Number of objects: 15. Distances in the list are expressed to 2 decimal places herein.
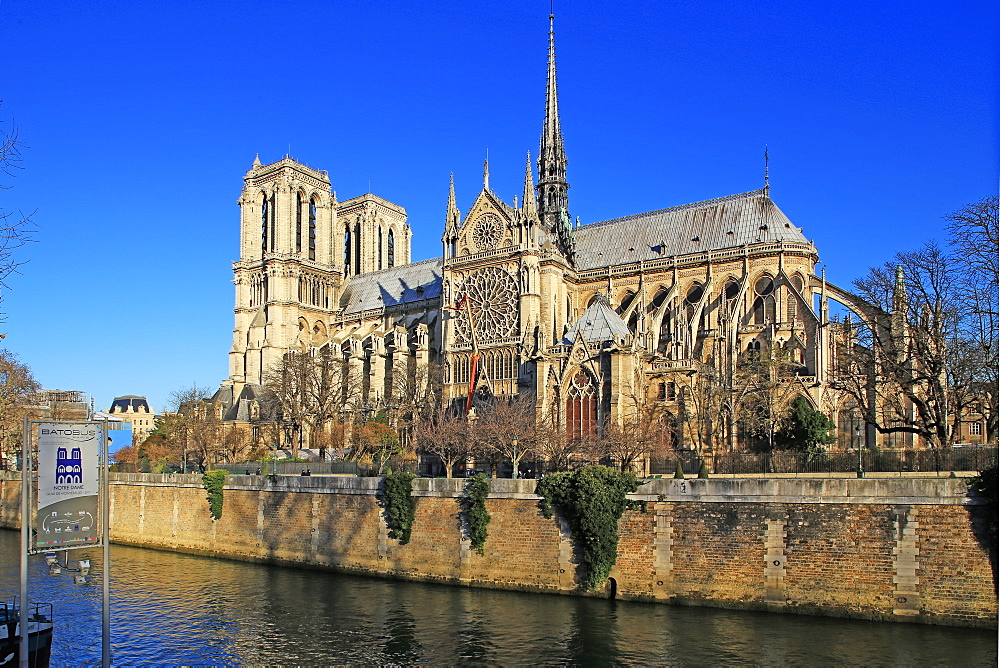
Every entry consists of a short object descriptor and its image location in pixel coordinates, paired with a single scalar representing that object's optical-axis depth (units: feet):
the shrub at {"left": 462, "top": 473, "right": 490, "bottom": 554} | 121.49
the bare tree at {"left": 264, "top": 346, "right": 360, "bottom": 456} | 232.94
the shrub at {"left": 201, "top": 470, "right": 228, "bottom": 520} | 159.74
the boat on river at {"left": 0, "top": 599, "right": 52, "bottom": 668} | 65.36
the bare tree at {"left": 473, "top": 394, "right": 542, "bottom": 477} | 160.04
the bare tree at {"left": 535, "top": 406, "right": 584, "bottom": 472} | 156.56
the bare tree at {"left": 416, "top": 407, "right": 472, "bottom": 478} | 164.86
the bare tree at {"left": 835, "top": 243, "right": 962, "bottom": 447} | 120.06
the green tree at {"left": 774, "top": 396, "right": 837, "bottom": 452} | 146.72
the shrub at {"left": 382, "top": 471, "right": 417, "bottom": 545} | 129.29
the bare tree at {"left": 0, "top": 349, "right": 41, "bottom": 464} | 204.60
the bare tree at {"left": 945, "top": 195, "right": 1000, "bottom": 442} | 104.94
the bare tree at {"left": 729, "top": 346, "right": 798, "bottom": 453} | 160.04
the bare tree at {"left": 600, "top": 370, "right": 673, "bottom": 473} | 150.41
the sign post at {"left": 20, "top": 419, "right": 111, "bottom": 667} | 56.59
